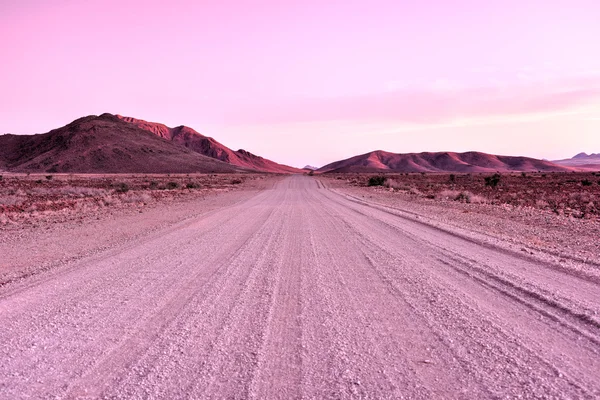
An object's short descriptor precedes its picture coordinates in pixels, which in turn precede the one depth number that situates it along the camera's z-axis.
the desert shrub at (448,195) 29.80
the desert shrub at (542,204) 24.04
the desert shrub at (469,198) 26.79
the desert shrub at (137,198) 27.72
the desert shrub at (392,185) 46.50
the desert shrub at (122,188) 37.75
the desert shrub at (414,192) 34.51
